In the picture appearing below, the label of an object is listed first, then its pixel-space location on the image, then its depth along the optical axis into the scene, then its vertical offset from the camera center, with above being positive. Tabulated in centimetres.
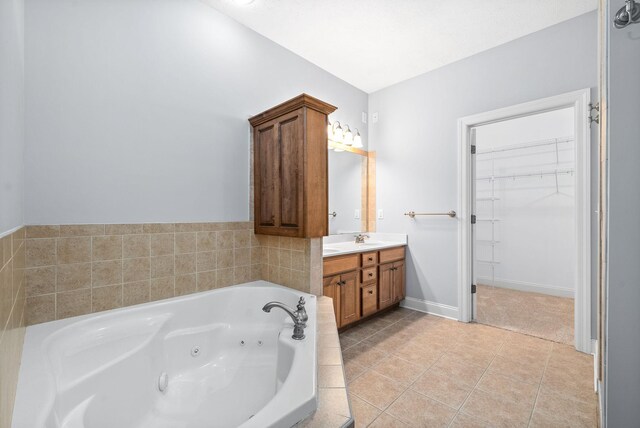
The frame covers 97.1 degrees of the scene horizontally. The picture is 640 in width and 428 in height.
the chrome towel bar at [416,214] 285 -2
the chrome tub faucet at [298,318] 134 -52
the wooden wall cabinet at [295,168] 193 +32
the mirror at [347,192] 315 +24
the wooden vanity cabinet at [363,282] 241 -66
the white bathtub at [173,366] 96 -71
